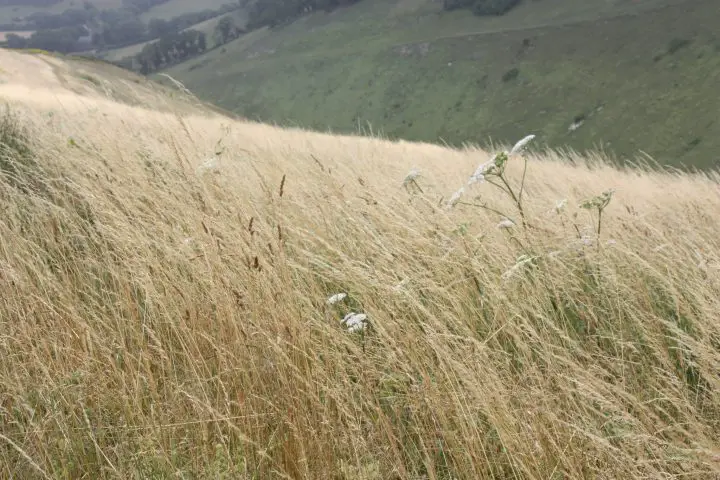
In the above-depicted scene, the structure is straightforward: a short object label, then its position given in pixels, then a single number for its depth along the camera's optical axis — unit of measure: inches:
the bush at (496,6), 3398.1
